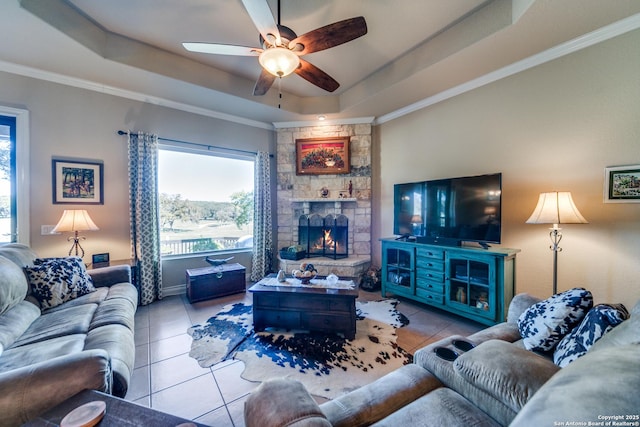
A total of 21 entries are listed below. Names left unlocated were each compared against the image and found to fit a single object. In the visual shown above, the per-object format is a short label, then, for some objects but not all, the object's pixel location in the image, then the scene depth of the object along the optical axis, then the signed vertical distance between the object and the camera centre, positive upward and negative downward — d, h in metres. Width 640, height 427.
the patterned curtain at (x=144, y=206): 3.43 +0.07
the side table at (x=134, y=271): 3.36 -0.83
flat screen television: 2.74 +0.01
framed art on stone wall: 4.49 +1.02
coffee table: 2.47 -1.01
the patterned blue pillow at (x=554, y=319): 1.37 -0.63
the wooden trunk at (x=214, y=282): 3.49 -1.04
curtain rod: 3.40 +1.10
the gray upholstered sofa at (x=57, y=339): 1.02 -0.82
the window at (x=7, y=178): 2.83 +0.40
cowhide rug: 1.94 -1.31
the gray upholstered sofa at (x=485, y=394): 0.48 -0.68
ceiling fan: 1.83 +1.42
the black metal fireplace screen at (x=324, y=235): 4.57 -0.45
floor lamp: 2.21 -0.03
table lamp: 2.70 -0.11
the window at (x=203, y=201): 3.92 +0.17
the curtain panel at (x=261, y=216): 4.47 -0.09
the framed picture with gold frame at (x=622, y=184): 2.12 +0.23
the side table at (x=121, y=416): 0.84 -0.73
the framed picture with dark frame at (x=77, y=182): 3.03 +0.38
